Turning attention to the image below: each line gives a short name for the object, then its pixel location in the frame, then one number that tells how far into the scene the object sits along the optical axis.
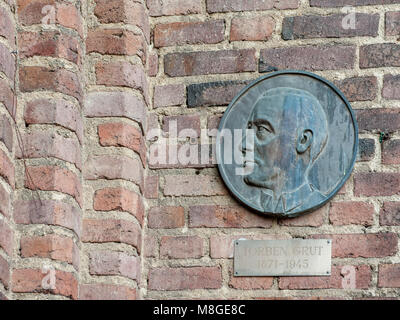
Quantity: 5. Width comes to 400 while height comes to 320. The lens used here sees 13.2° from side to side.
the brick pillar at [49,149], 5.48
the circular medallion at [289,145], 5.79
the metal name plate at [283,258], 5.69
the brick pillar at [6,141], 5.43
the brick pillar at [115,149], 5.66
